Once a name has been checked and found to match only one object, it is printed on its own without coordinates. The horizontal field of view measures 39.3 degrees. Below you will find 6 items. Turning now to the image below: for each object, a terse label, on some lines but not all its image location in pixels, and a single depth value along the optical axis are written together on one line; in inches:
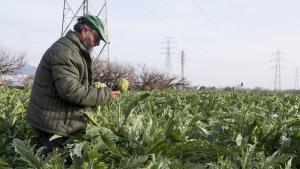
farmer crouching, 135.6
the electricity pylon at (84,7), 1140.3
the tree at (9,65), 1967.5
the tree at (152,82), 1350.0
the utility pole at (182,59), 2668.8
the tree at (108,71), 1382.1
